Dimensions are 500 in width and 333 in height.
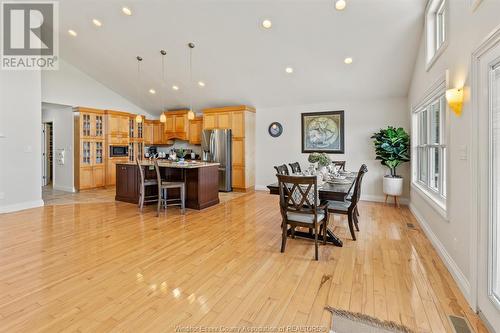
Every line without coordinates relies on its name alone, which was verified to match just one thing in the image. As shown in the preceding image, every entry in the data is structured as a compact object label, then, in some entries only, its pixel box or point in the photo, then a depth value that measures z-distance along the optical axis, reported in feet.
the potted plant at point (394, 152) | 17.35
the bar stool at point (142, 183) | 16.16
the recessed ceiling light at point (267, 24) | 14.42
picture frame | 21.35
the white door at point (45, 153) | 27.63
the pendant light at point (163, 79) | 19.18
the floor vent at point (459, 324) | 5.80
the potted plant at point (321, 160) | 12.30
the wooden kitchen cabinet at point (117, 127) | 25.53
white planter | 17.40
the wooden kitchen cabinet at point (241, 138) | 23.72
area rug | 5.80
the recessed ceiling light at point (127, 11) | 15.74
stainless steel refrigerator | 23.79
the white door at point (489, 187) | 5.92
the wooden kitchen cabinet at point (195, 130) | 27.48
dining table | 9.90
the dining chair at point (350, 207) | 11.12
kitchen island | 17.16
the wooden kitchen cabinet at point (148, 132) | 29.91
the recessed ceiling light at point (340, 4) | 12.35
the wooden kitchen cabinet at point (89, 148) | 23.86
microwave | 25.94
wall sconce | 7.77
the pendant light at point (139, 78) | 20.45
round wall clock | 23.99
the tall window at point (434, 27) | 11.24
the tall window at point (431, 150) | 10.98
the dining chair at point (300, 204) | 9.30
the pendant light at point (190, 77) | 18.06
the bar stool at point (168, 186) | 15.53
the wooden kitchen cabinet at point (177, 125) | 27.84
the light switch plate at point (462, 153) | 7.45
